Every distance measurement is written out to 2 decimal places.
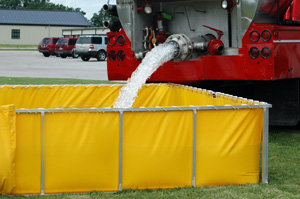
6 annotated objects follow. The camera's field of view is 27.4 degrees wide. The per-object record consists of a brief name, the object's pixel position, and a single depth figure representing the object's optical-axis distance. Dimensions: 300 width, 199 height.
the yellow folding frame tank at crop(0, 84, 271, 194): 6.13
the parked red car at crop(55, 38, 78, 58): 46.69
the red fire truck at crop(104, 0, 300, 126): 9.09
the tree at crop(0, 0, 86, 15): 134.00
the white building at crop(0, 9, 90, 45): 95.31
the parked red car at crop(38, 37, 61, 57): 49.59
